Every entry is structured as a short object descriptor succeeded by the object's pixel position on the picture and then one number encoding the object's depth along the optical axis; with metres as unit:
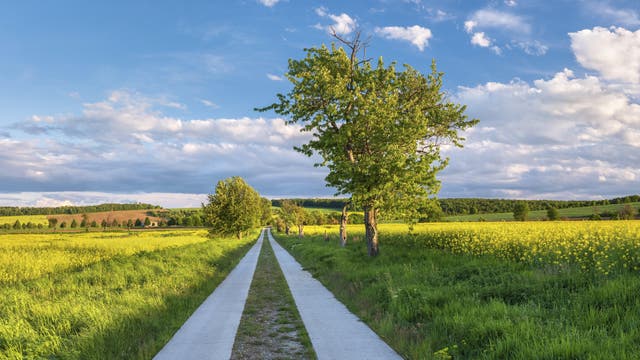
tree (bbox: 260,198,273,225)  99.66
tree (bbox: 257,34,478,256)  18.42
